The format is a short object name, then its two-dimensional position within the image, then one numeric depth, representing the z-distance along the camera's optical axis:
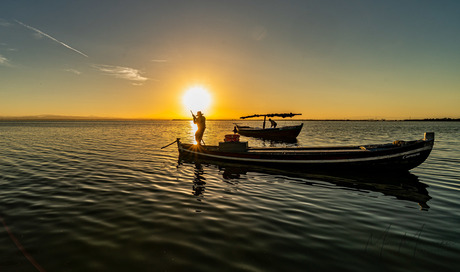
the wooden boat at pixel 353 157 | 11.91
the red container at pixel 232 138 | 16.52
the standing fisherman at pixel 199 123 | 17.57
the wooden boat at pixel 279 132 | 37.44
